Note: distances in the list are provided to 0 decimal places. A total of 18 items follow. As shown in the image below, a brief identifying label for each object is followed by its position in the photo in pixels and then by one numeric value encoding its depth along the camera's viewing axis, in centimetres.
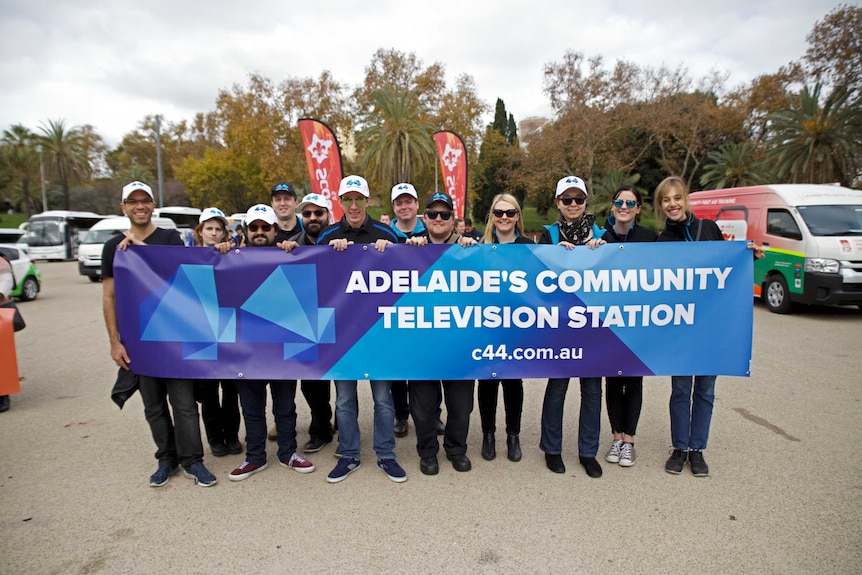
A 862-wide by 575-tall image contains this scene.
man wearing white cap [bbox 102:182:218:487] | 380
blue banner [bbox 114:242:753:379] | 391
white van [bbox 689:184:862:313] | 945
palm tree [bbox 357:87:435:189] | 2733
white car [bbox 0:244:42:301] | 1361
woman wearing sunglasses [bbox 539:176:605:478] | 393
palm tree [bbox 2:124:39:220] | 6059
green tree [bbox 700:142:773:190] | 3156
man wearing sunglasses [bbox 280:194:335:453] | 438
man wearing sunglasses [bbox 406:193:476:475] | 396
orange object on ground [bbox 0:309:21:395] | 524
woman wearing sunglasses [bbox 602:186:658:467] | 398
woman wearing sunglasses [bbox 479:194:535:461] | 402
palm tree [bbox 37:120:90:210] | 5409
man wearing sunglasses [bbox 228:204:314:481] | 396
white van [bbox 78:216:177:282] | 1917
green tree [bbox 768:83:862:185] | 2375
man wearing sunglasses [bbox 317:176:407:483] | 387
